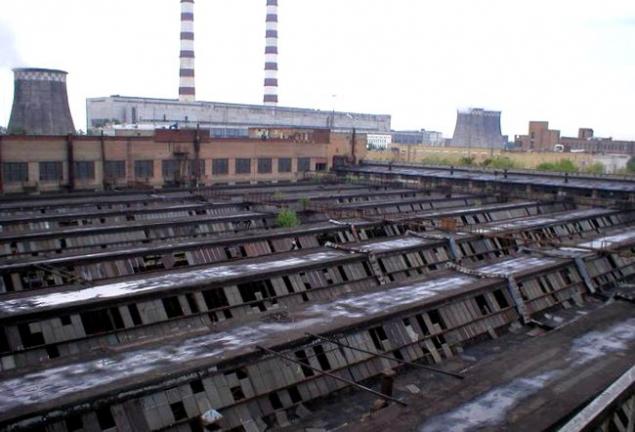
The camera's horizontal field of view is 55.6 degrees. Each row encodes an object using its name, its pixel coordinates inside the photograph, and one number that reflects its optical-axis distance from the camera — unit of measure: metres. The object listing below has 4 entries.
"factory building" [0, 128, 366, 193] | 52.06
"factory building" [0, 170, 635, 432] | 14.43
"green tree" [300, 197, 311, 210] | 45.61
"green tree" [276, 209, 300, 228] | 39.72
